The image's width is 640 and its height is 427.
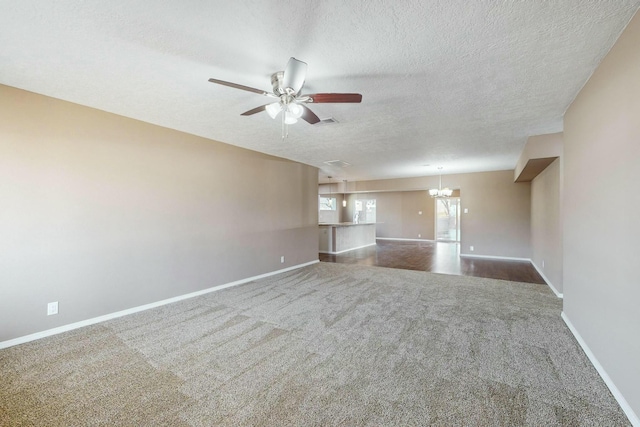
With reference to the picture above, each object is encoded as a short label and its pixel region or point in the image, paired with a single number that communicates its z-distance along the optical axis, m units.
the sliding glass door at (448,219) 12.12
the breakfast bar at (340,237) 8.37
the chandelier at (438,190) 7.99
